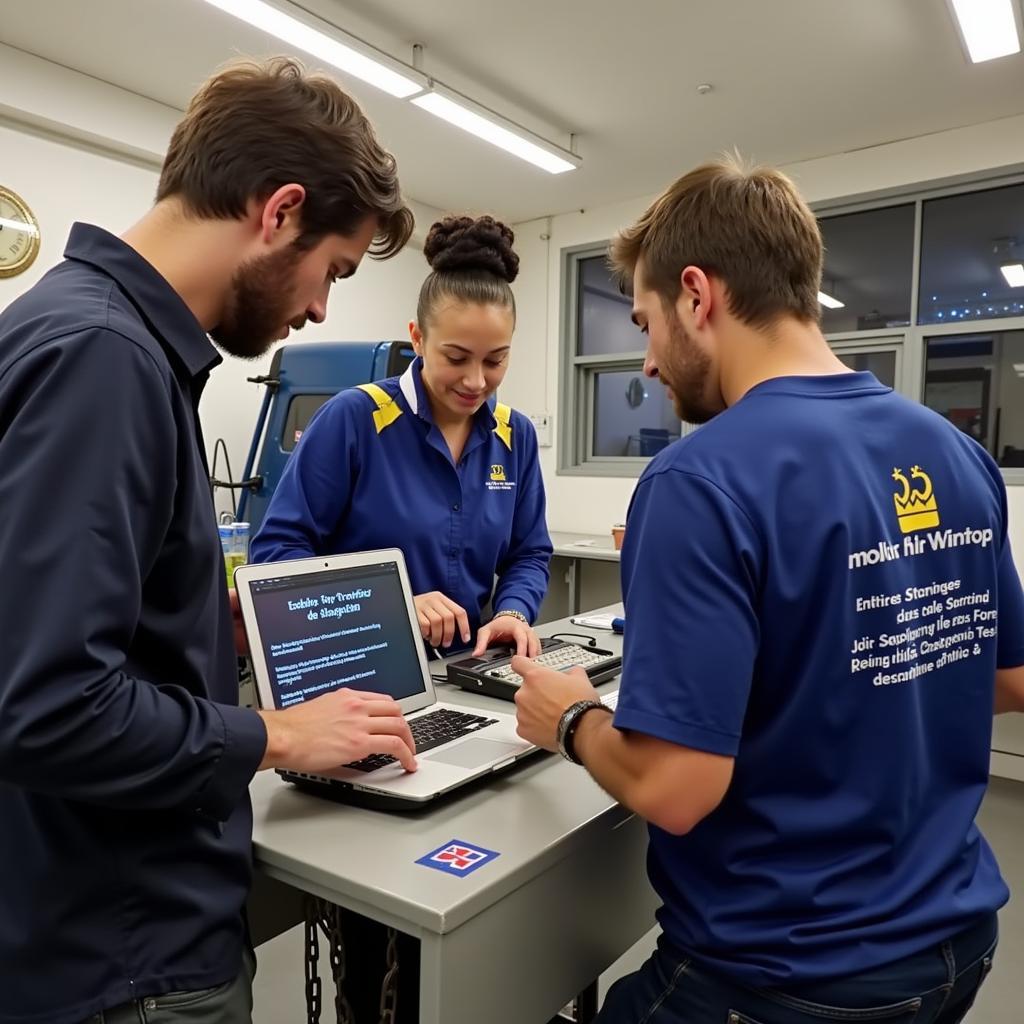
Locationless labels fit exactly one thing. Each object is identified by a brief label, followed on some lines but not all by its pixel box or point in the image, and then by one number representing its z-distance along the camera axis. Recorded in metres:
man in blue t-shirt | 0.72
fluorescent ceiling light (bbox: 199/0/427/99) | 2.67
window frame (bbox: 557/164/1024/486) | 3.64
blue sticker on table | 0.79
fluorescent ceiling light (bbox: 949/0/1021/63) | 2.59
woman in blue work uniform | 1.49
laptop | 0.93
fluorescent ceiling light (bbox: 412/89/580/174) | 3.33
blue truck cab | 3.43
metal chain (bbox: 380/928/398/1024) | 0.90
